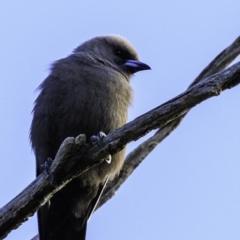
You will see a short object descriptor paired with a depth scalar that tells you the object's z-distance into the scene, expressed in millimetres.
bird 10148
